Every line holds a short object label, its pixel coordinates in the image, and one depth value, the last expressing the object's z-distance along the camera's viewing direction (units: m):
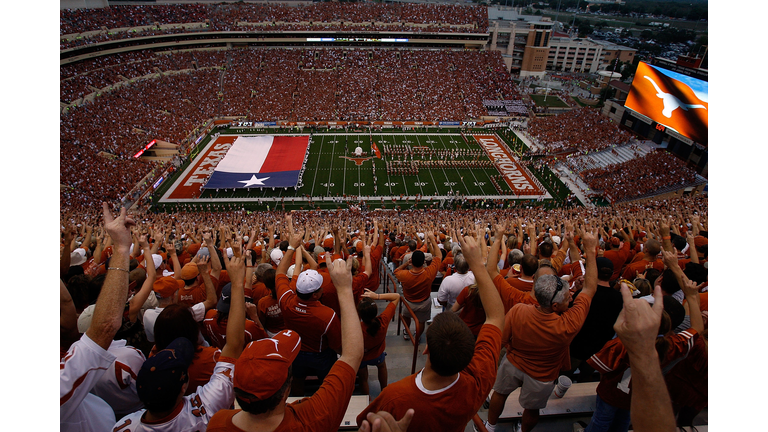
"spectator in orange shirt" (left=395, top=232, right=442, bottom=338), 5.18
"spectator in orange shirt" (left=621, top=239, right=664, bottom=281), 5.95
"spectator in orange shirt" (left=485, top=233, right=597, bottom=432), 3.21
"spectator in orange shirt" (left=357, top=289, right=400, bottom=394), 3.82
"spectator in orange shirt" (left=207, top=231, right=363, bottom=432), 2.02
